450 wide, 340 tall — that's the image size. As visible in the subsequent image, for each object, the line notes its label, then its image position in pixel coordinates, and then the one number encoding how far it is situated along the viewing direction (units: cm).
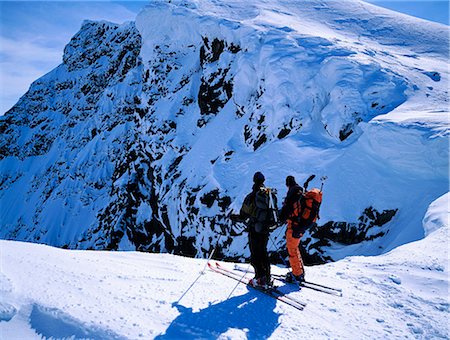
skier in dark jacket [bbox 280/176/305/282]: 595
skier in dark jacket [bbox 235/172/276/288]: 550
